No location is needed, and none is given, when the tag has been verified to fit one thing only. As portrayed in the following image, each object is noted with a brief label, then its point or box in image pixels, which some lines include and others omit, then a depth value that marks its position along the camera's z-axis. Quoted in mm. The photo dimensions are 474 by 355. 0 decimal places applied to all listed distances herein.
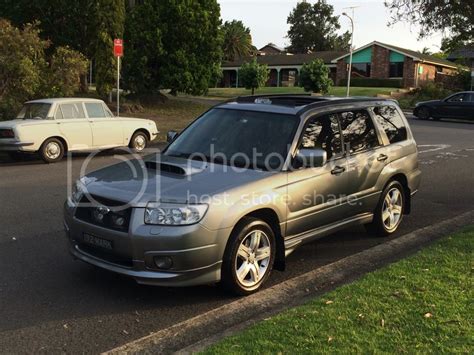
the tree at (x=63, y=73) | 17797
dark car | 27656
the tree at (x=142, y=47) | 26156
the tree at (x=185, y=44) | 26281
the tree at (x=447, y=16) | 7555
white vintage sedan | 12328
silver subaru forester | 4312
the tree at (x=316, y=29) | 105750
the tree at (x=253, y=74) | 43625
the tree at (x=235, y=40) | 69375
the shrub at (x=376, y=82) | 53594
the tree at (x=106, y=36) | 24859
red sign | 17344
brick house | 54000
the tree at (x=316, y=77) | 41375
